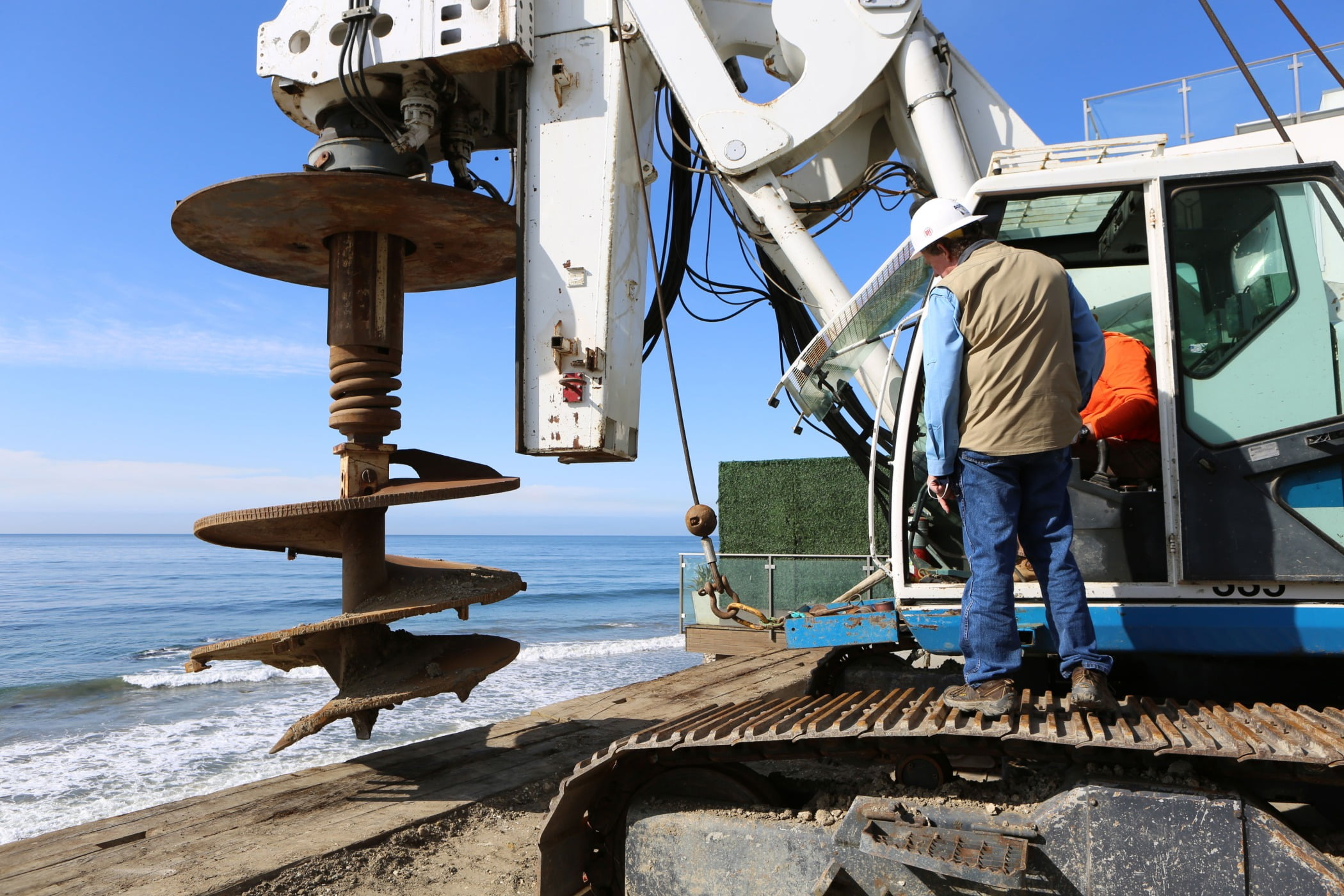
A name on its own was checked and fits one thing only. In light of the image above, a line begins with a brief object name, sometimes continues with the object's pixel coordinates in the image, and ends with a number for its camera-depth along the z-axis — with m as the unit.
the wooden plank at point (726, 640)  9.70
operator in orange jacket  3.10
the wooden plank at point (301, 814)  3.25
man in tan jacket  2.65
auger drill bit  3.86
